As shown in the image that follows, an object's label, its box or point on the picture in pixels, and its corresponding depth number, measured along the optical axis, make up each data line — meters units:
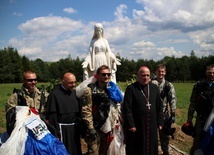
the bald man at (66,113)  3.50
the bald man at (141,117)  3.66
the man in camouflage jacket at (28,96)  3.34
